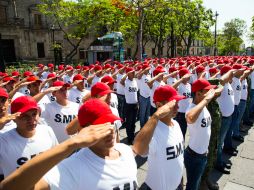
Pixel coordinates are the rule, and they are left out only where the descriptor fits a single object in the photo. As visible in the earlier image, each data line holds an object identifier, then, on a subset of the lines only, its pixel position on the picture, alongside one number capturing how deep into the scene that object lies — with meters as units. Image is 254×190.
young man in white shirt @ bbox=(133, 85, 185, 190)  2.42
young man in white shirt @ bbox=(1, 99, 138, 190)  1.33
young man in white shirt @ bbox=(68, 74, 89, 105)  5.10
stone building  28.20
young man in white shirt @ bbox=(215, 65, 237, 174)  4.53
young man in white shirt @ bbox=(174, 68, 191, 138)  5.53
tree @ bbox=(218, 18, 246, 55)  49.45
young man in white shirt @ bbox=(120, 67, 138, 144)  6.07
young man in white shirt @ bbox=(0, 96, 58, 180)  2.51
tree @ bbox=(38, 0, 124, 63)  20.13
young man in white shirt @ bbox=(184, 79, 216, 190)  3.16
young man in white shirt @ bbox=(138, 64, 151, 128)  6.35
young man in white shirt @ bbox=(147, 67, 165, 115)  5.83
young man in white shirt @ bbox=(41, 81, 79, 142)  3.72
